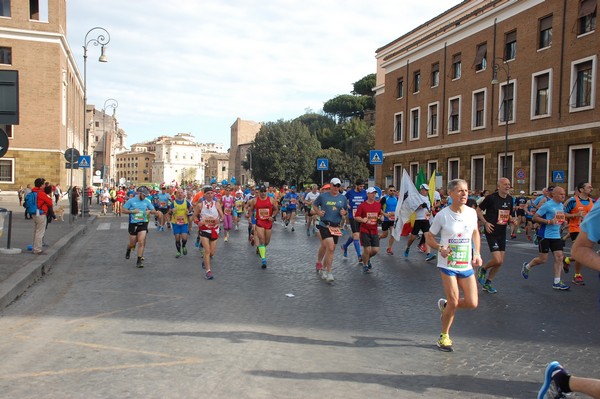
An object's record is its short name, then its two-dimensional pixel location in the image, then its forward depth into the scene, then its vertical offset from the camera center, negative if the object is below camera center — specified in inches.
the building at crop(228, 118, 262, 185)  4803.2 +304.8
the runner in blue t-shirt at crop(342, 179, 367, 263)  528.9 -18.8
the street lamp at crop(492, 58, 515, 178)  1139.9 +204.8
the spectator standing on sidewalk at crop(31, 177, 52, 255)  493.4 -38.2
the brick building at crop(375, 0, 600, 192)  1008.2 +192.8
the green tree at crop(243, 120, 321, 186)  2817.4 +126.9
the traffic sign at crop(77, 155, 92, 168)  1014.2 +24.3
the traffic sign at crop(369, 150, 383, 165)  1130.7 +47.4
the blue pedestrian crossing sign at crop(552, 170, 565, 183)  973.2 +13.6
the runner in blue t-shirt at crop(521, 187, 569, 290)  370.6 -29.6
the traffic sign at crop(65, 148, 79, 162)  921.5 +34.6
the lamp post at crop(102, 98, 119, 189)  3688.5 +151.1
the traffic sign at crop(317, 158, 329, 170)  1238.7 +34.5
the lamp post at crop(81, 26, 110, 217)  1109.4 +245.7
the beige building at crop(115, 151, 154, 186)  7406.5 +149.5
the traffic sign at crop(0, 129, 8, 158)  346.0 +19.9
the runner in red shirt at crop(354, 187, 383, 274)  438.6 -35.6
